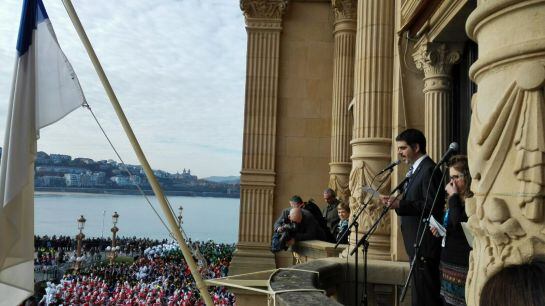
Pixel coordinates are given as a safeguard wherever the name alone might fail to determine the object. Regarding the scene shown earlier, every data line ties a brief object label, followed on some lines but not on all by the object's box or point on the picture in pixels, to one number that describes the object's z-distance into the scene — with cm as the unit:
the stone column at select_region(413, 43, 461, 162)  731
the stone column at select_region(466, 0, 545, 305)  175
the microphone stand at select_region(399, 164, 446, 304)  386
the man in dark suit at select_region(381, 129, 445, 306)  453
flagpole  347
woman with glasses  372
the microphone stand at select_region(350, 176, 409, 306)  455
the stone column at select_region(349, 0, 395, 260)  699
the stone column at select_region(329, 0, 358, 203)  1424
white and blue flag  381
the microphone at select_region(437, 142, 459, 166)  376
